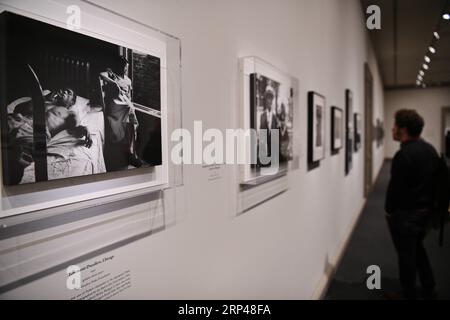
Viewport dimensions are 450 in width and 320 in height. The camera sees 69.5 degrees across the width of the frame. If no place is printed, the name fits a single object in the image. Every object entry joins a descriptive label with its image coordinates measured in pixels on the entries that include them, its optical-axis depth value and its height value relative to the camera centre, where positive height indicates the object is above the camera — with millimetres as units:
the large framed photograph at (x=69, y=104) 687 +111
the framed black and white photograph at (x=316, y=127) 3021 +172
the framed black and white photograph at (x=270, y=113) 1800 +198
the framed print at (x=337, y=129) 4008 +200
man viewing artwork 2920 -515
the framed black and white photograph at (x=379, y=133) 10595 +384
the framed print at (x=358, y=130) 6047 +281
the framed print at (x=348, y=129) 5086 +236
